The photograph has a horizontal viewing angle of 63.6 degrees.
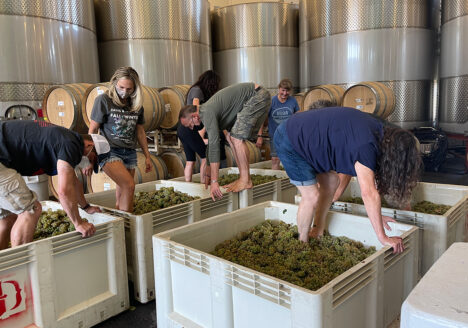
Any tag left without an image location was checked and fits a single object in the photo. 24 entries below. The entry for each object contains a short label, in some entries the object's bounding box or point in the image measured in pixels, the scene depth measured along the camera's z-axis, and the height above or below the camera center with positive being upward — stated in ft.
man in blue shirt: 15.02 -0.37
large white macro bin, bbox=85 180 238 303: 7.81 -2.73
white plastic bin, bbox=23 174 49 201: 14.33 -3.00
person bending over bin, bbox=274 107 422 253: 5.69 -0.94
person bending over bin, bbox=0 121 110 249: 6.57 -1.04
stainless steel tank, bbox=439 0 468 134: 23.07 +1.68
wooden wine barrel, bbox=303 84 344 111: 21.25 +0.22
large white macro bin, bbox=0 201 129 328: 6.03 -3.02
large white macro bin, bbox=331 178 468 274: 7.15 -2.60
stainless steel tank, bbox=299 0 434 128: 23.84 +3.14
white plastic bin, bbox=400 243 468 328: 2.18 -1.27
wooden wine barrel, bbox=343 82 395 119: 20.04 -0.11
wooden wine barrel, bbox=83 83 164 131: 14.25 -0.05
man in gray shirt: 10.00 -0.47
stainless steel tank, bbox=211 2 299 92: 26.58 +4.16
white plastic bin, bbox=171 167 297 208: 10.39 -2.72
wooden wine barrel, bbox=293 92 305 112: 22.76 -0.06
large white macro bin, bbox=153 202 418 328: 4.54 -2.61
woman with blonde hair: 9.00 -0.45
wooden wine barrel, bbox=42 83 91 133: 14.61 +0.00
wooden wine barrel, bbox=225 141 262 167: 19.47 -2.91
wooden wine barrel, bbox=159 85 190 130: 17.08 -0.14
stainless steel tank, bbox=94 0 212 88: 21.67 +3.76
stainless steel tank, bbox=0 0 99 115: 15.65 +2.58
